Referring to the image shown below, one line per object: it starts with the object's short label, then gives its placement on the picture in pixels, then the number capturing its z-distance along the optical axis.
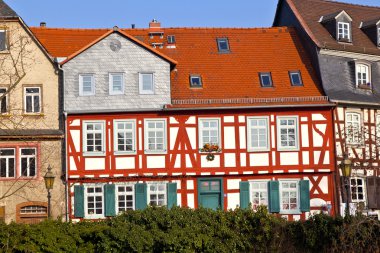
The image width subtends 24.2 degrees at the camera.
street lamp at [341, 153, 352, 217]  27.89
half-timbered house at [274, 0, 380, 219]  37.31
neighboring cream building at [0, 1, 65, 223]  36.00
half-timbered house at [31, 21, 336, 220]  36.38
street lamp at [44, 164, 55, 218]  29.56
